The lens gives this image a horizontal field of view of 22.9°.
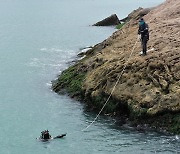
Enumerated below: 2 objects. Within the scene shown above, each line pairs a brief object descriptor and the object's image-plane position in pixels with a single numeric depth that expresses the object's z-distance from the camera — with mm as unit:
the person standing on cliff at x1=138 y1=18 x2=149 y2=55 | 42269
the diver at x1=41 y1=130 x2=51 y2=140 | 36031
